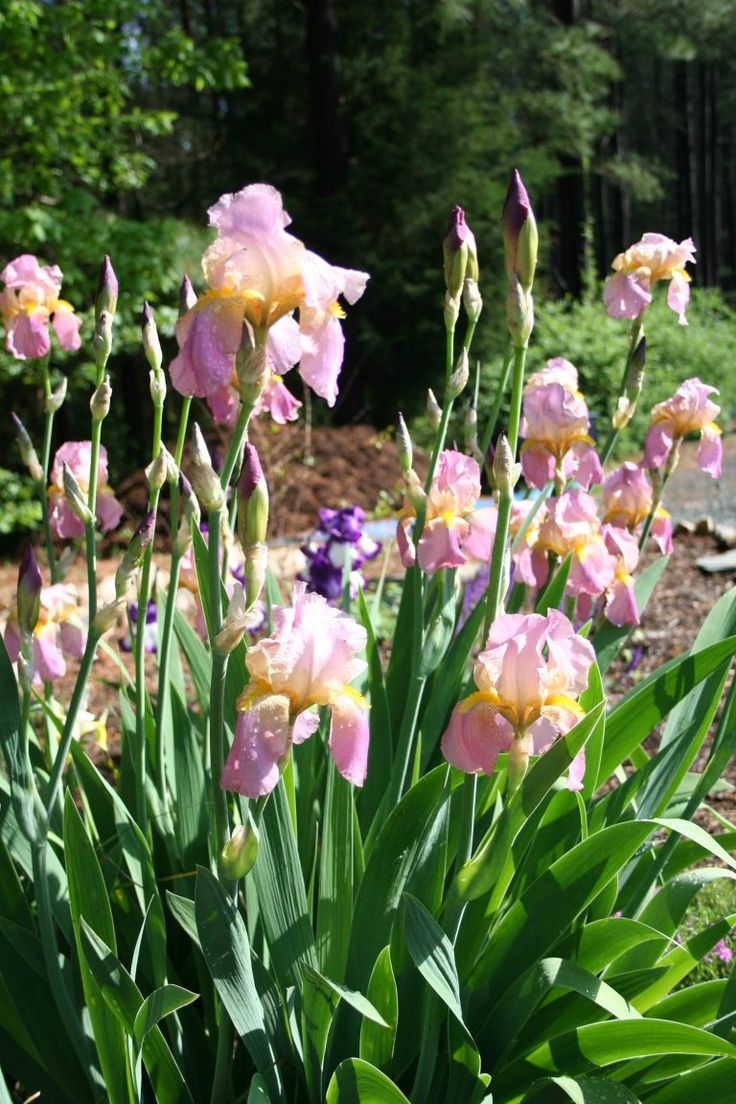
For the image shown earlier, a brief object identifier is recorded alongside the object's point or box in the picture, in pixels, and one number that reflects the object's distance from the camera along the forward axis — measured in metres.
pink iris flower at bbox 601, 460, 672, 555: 1.80
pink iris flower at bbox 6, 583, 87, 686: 1.58
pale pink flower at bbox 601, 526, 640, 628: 1.67
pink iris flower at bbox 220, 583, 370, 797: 0.95
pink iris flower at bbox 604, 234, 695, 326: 1.68
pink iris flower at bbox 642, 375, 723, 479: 1.80
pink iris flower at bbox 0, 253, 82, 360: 1.71
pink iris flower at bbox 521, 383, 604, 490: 1.66
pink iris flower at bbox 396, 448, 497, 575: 1.49
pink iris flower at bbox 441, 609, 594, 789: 1.03
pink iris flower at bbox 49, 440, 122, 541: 1.69
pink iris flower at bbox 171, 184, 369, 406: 0.97
